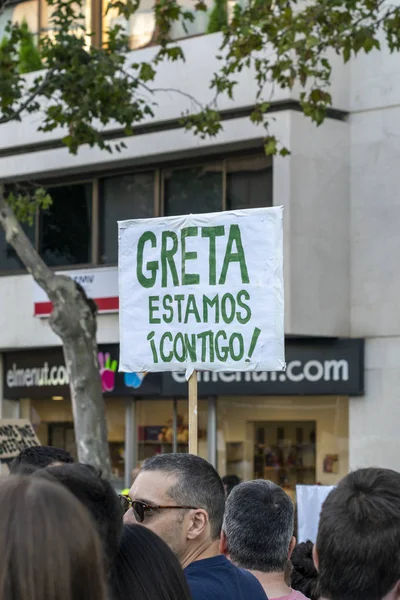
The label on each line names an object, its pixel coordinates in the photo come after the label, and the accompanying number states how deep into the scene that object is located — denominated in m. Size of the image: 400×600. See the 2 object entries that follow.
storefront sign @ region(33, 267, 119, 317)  26.26
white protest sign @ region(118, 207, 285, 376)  10.04
